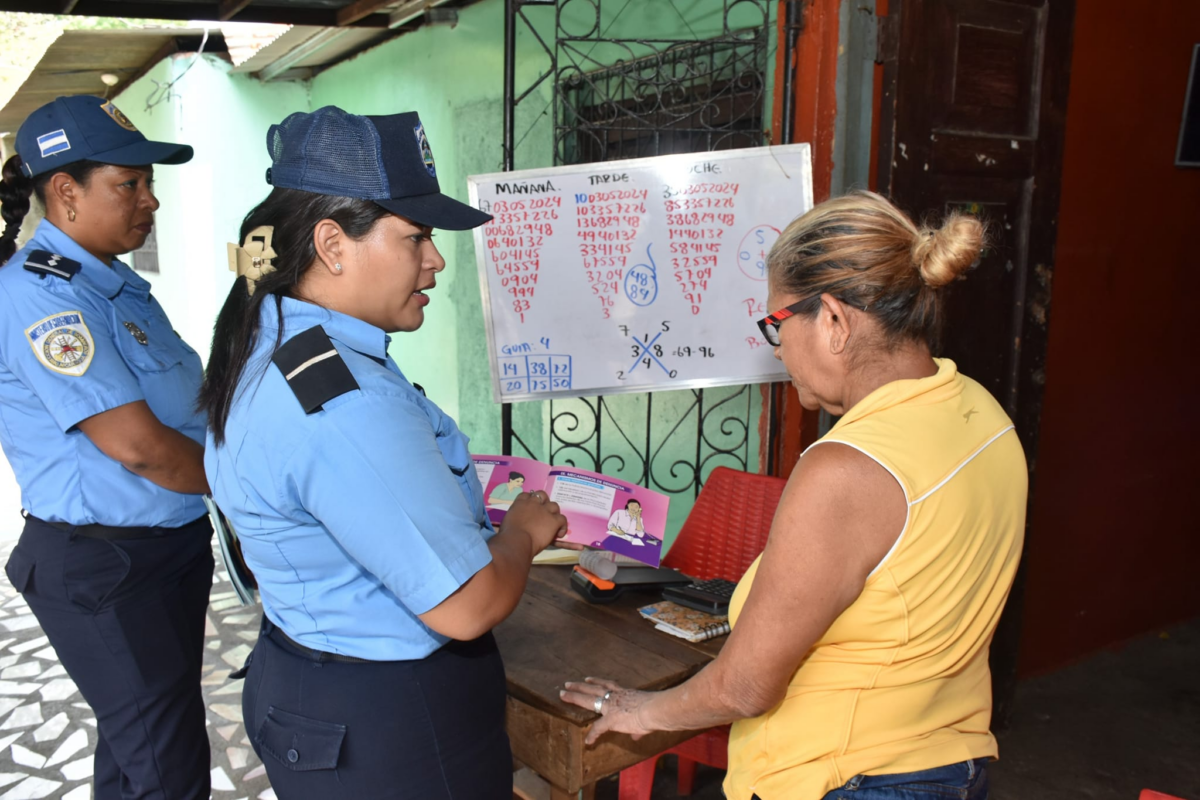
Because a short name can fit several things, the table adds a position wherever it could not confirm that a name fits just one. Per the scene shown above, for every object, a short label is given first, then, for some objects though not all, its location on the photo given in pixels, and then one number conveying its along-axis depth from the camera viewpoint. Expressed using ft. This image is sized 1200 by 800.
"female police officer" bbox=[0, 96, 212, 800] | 6.40
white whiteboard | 9.04
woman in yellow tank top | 3.94
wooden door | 8.61
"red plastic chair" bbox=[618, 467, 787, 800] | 8.07
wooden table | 5.22
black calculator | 6.57
